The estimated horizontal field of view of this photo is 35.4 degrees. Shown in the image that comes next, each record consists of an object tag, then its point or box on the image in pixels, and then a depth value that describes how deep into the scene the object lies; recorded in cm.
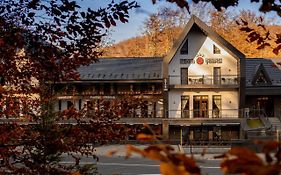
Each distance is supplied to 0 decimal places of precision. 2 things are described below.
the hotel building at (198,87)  3816
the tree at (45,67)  501
